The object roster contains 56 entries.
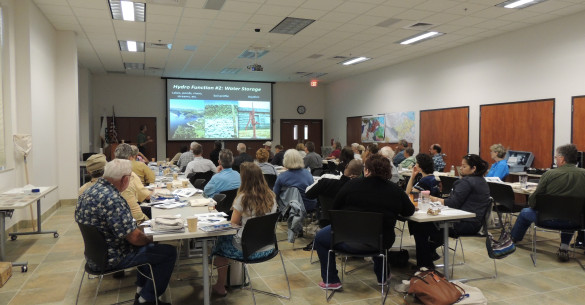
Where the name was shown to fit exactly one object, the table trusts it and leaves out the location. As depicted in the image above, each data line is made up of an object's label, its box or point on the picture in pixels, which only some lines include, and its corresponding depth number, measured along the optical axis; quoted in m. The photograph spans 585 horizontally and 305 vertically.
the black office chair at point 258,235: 3.10
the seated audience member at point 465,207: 3.97
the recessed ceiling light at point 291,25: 7.35
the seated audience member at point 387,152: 7.02
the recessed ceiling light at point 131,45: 9.02
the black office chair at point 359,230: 3.27
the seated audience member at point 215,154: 9.43
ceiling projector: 9.42
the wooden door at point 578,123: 6.83
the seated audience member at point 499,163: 6.37
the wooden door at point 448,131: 9.34
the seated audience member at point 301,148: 9.61
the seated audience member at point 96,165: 3.63
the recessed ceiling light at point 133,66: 11.51
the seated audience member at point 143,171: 5.32
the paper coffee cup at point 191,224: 2.98
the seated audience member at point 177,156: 9.24
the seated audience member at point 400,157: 9.01
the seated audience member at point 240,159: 7.14
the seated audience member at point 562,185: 4.40
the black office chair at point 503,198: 5.23
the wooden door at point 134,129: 13.61
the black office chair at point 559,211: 4.25
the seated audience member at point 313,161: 8.21
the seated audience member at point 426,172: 4.59
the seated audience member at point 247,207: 3.29
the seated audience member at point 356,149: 9.26
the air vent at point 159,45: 9.17
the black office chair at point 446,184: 5.96
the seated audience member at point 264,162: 6.04
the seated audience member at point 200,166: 6.23
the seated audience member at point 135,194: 3.71
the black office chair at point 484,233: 3.90
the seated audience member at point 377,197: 3.39
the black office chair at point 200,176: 6.02
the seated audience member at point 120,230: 2.79
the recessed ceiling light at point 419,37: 8.30
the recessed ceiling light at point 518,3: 6.38
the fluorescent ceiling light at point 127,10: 6.42
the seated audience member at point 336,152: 11.12
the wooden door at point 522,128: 7.50
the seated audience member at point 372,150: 7.34
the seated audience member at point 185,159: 8.03
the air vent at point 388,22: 7.31
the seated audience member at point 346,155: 6.22
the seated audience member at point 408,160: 7.90
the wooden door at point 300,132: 15.57
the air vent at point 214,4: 6.30
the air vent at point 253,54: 9.96
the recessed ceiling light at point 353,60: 10.84
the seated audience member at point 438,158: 7.97
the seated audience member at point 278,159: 8.83
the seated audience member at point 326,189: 4.27
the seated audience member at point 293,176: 4.84
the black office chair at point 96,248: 2.77
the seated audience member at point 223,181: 4.52
